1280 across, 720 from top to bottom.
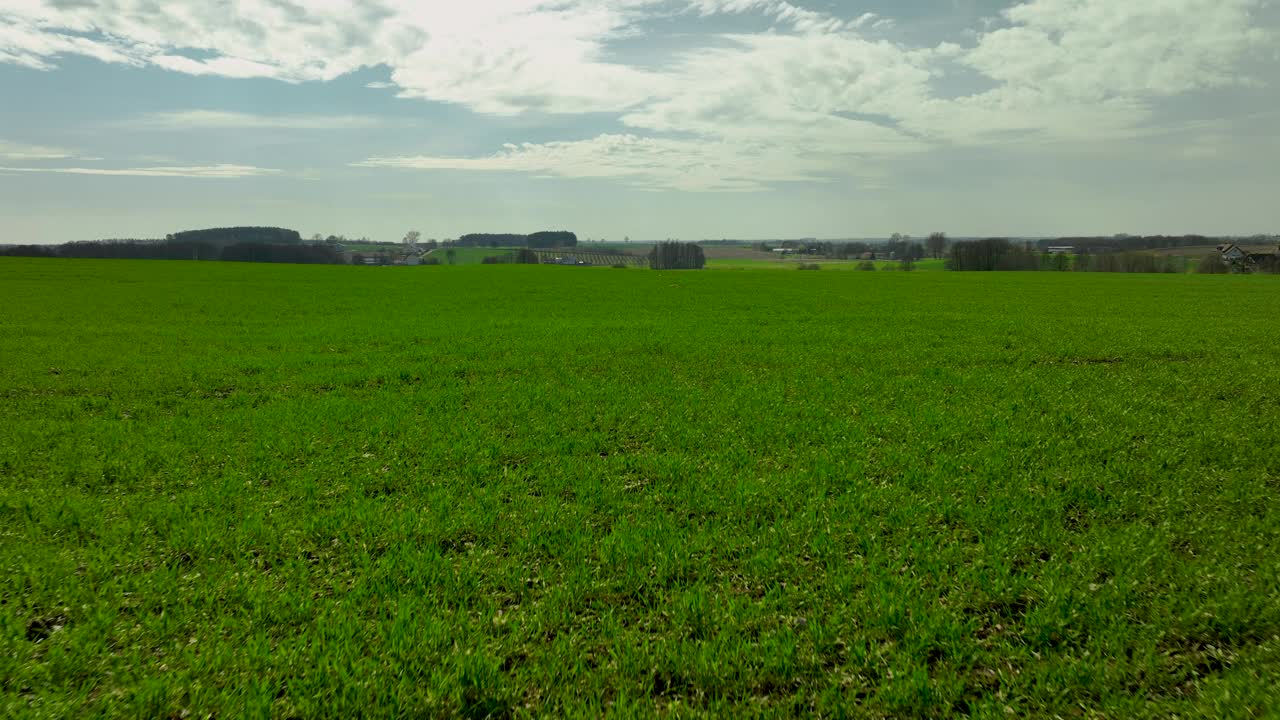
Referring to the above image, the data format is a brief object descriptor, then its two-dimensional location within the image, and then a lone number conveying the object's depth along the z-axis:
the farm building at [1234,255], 109.50
